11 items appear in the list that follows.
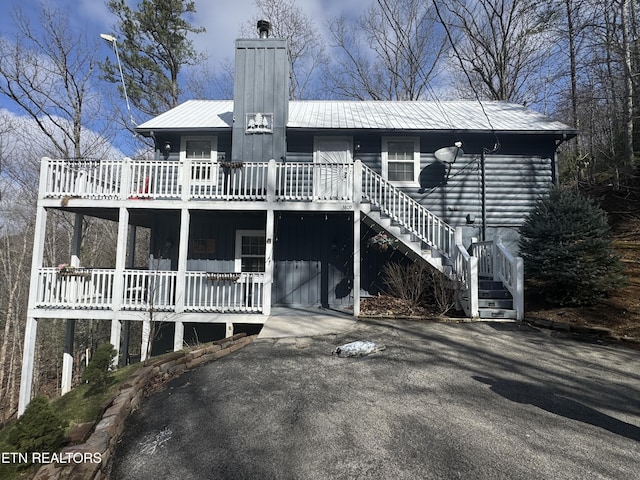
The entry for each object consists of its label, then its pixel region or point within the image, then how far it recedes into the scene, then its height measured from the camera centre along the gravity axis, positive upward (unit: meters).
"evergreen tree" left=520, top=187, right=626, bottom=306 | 7.07 +0.31
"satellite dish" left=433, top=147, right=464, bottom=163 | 9.45 +3.16
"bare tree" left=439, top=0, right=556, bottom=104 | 18.39 +12.15
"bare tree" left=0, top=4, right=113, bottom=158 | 15.66 +7.38
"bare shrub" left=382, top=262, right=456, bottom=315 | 7.79 -0.50
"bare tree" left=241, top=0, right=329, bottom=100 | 20.36 +14.08
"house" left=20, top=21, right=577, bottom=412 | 7.99 +2.00
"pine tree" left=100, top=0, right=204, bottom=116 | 17.78 +11.76
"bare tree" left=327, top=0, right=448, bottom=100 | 20.95 +12.48
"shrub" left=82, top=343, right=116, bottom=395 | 4.71 -1.60
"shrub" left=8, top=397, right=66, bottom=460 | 2.78 -1.45
